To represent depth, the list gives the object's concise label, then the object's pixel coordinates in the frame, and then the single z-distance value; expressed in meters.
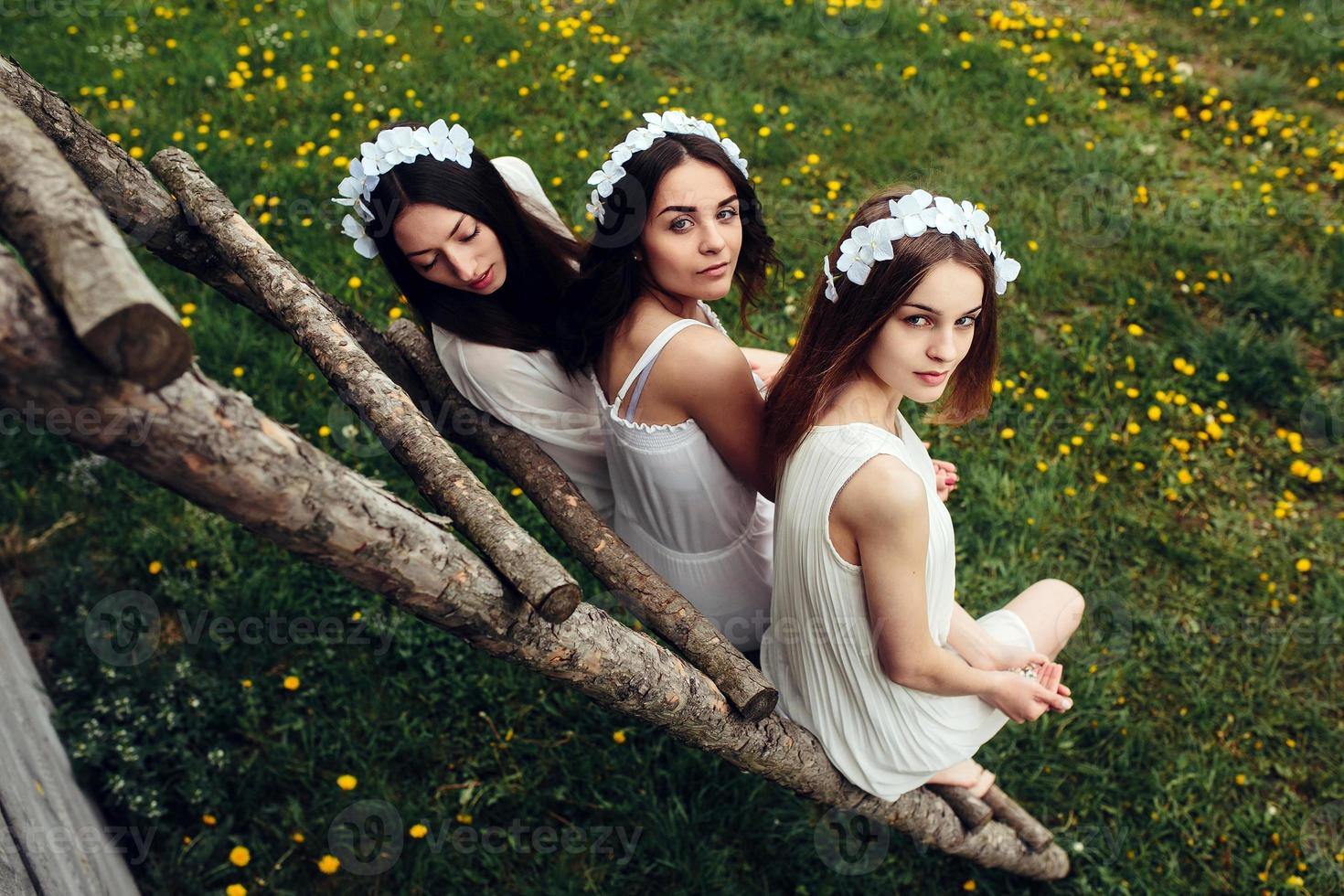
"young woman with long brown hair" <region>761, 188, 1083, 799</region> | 1.87
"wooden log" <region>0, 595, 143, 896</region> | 1.98
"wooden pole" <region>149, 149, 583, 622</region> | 1.51
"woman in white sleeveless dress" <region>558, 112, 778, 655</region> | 2.12
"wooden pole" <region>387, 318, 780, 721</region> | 1.95
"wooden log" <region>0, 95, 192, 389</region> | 0.89
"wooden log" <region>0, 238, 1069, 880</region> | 0.94
